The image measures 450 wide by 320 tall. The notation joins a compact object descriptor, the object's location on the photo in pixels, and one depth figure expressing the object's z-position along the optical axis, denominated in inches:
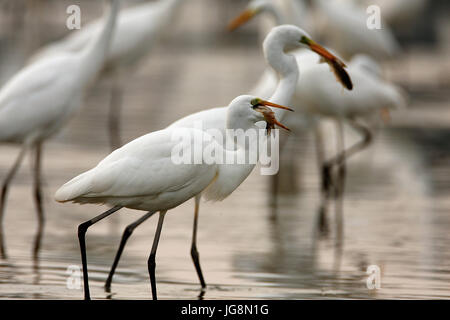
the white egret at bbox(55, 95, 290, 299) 248.8
